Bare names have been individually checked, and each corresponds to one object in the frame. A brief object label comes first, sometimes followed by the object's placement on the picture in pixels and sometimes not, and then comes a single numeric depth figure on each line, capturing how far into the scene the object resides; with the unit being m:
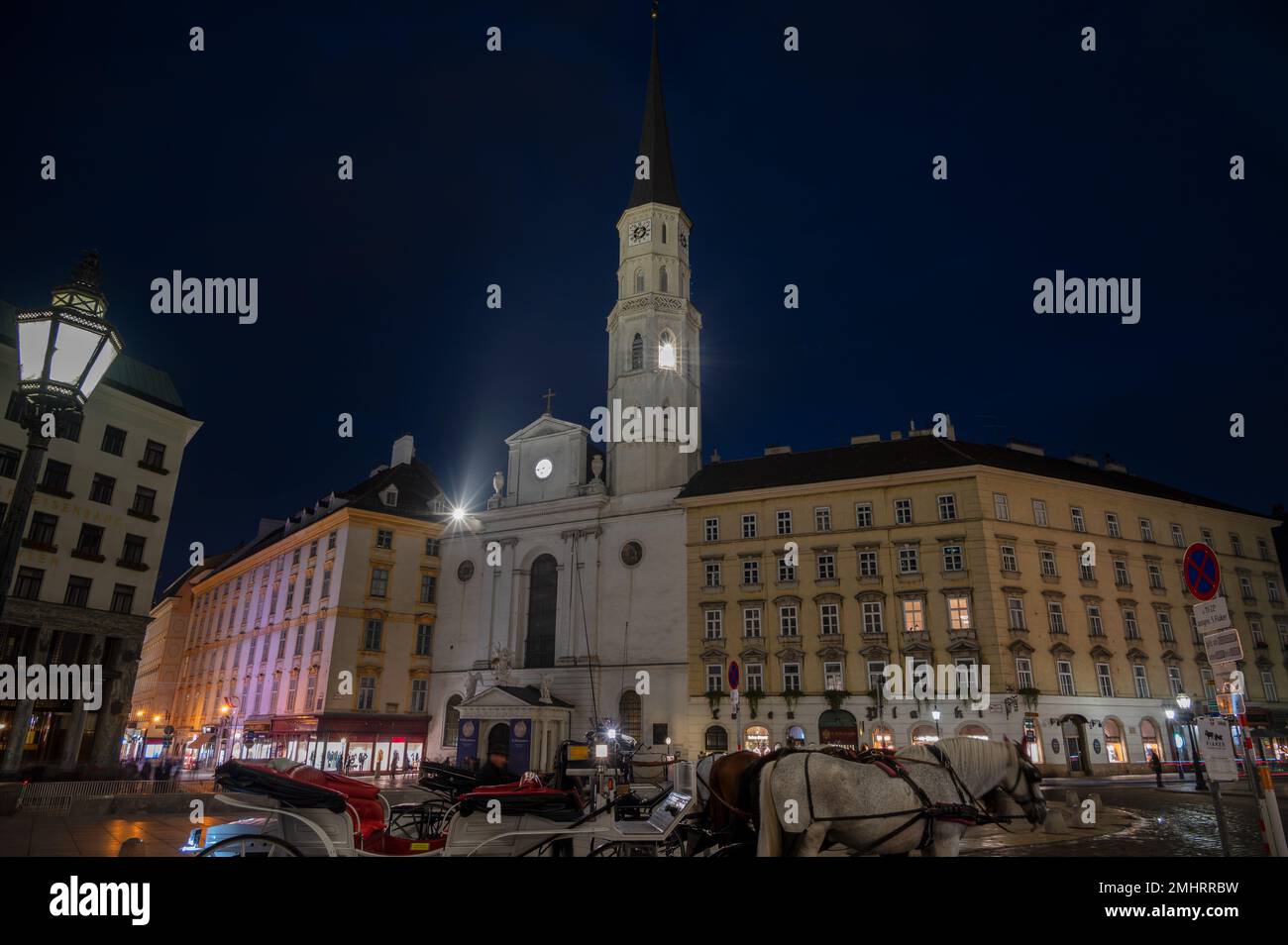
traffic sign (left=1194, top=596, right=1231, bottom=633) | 8.29
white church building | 39.47
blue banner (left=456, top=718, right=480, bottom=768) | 38.09
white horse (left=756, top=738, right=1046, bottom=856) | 5.76
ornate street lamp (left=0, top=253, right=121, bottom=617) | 5.46
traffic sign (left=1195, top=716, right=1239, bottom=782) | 7.69
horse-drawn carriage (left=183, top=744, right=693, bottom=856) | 7.15
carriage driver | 9.49
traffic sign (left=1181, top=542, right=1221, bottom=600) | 8.63
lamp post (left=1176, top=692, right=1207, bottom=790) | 24.06
